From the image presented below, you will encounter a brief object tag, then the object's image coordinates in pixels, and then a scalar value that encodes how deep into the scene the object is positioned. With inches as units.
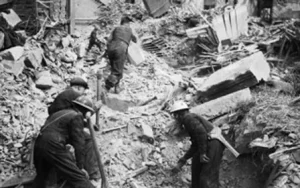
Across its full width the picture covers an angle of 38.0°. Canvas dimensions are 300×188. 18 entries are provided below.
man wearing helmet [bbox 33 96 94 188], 218.5
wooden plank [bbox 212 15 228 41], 427.1
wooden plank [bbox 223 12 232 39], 437.4
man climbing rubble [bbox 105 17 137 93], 352.8
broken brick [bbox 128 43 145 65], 416.2
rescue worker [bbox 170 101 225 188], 244.5
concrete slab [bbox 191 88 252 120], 311.1
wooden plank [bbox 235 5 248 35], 456.4
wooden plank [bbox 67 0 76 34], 454.0
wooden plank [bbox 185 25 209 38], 431.5
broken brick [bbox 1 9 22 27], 407.2
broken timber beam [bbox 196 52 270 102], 328.2
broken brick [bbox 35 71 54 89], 347.6
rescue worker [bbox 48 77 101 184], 249.3
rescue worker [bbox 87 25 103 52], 418.1
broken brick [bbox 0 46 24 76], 345.4
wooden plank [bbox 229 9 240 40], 444.5
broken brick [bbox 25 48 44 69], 358.9
